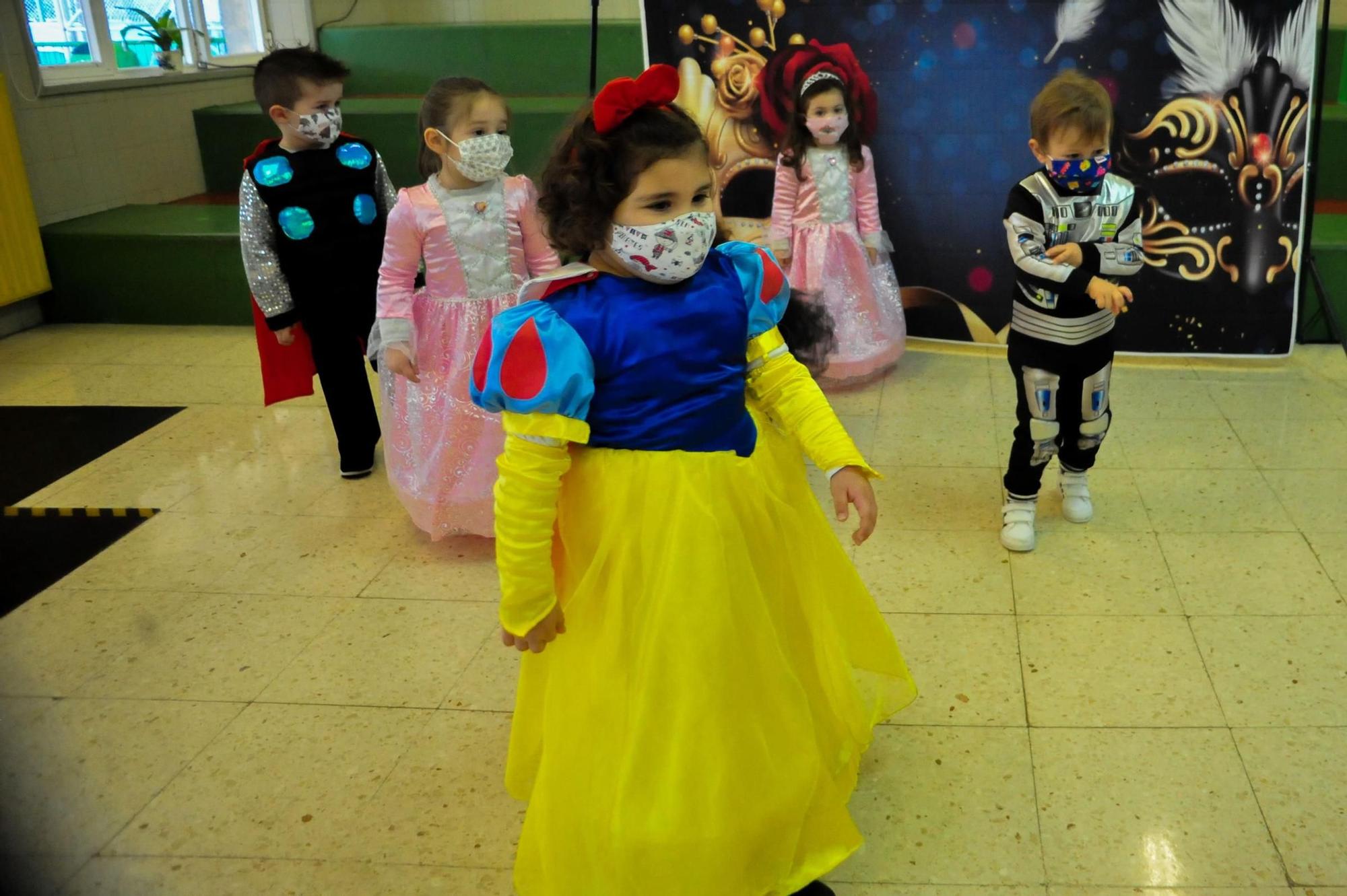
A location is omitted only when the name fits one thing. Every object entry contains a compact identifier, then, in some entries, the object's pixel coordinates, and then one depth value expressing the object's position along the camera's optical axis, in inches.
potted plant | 231.6
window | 206.1
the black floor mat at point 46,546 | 105.3
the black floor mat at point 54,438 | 132.0
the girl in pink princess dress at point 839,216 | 146.5
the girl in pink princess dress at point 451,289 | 99.8
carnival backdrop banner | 139.7
